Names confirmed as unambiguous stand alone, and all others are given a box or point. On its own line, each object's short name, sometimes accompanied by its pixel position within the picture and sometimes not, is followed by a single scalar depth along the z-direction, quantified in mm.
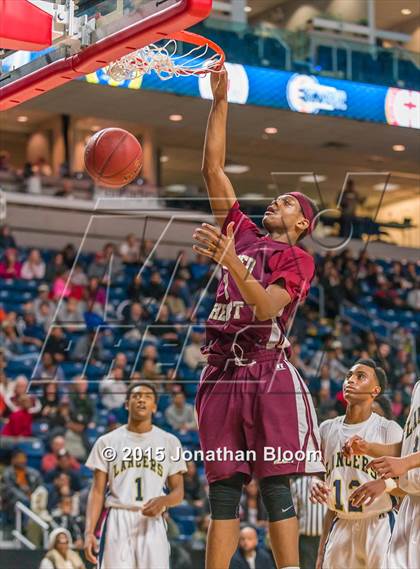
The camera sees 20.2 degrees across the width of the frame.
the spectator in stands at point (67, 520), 10695
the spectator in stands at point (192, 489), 11570
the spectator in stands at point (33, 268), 16312
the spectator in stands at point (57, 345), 13812
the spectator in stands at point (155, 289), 15797
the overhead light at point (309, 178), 21891
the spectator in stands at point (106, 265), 16500
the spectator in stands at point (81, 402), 12633
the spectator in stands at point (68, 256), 16859
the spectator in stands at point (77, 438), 12188
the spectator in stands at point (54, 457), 11836
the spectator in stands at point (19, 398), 12656
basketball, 6312
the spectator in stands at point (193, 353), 14508
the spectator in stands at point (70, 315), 14848
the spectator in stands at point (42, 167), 19719
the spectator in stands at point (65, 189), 19344
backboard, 5242
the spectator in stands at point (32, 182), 19203
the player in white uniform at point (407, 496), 6184
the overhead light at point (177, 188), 21344
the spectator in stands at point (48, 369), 13656
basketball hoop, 6023
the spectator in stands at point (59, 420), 12266
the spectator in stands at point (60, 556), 9375
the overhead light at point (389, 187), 21203
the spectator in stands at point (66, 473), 11266
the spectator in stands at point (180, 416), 12922
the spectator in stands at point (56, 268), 16234
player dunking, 5602
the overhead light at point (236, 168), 22047
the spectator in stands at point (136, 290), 15945
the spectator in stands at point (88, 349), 14617
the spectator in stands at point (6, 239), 16609
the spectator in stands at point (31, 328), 14998
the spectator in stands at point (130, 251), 17203
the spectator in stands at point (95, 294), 15648
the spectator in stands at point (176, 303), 15781
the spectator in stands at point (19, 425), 12383
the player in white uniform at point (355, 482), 7141
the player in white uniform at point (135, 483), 7980
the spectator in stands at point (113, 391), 13062
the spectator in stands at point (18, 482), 11000
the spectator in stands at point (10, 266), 16125
